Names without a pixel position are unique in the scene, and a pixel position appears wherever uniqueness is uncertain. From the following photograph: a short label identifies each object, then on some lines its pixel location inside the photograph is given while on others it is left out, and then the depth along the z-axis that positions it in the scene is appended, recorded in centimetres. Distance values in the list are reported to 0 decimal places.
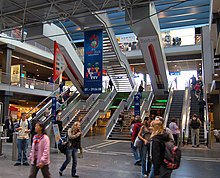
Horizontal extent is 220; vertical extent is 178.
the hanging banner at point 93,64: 1146
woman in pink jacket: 449
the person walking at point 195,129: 1266
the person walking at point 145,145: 632
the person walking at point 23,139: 786
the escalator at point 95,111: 1653
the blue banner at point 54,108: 1510
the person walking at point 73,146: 637
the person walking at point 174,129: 1109
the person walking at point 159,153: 344
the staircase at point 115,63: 1790
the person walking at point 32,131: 905
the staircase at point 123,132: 1545
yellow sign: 2094
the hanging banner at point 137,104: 1566
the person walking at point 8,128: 1442
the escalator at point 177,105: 1693
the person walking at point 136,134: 773
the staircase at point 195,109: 1365
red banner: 1188
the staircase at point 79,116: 1714
